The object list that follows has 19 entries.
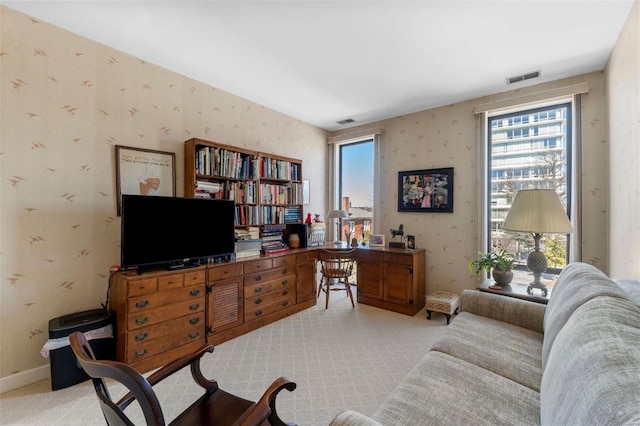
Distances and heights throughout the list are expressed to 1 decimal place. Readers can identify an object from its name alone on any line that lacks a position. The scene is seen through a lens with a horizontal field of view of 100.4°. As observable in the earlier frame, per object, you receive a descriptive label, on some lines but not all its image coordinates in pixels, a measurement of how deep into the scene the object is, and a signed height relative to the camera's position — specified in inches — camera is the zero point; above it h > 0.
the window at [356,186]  174.2 +17.3
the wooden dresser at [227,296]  83.2 -34.6
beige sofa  27.5 -27.0
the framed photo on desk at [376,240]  150.6 -16.2
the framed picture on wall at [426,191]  140.2 +11.5
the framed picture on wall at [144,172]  96.0 +15.4
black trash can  75.6 -40.5
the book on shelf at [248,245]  117.8 -15.0
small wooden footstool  122.0 -43.1
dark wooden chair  33.7 -28.1
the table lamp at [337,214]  151.5 -1.4
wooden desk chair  135.9 -28.3
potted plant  96.3 -20.5
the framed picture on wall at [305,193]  167.0 +11.8
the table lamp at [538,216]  83.4 -1.7
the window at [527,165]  115.5 +21.3
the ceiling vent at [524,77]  108.3 +56.0
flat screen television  84.4 -6.7
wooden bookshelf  110.8 +15.0
